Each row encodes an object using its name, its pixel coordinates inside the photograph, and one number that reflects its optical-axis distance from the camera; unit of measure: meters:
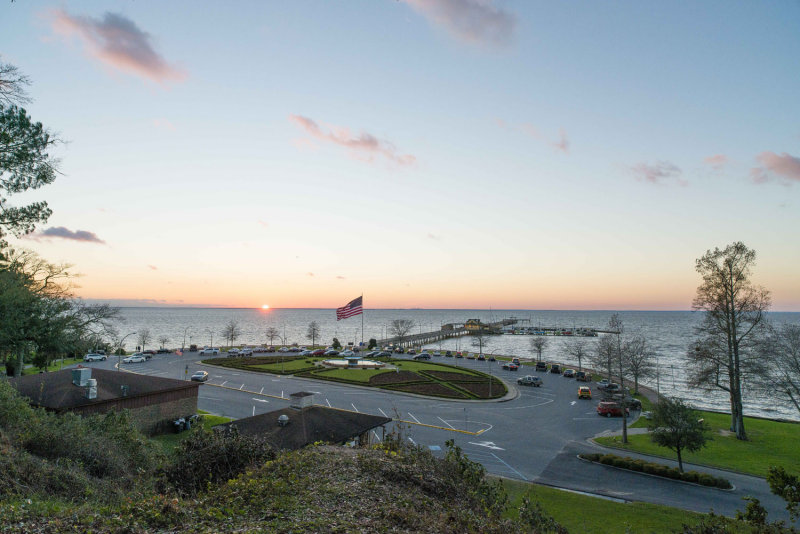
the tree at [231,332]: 112.34
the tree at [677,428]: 28.06
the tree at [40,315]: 37.04
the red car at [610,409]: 44.16
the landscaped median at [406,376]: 52.22
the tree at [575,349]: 74.29
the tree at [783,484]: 11.14
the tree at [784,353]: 35.56
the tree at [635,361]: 43.50
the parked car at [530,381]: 58.52
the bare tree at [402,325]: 113.62
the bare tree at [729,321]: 39.38
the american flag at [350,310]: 65.62
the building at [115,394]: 29.11
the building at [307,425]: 22.83
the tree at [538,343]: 93.46
